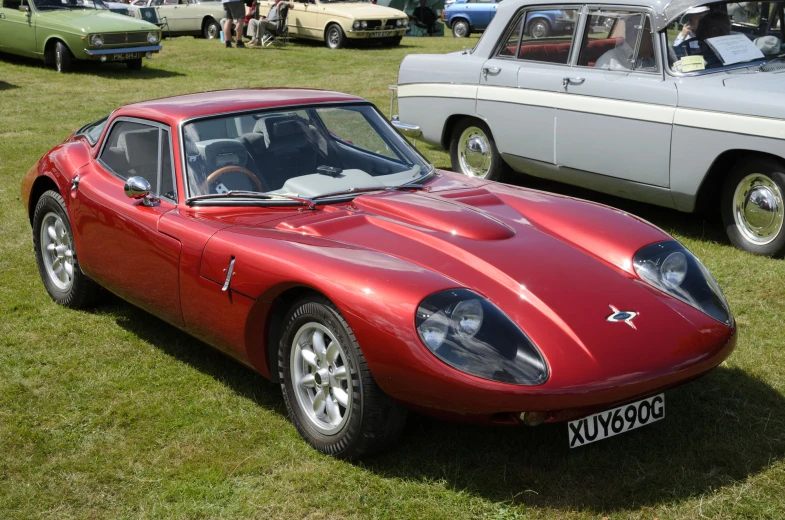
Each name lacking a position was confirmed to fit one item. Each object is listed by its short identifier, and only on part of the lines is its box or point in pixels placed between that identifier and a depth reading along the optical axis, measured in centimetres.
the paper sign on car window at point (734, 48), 665
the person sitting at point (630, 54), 677
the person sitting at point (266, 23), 2006
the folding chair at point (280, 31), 2022
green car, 1501
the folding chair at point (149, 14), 2094
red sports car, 324
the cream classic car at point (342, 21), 1980
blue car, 2497
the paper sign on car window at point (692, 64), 657
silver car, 620
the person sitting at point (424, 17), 2552
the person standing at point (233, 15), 1920
